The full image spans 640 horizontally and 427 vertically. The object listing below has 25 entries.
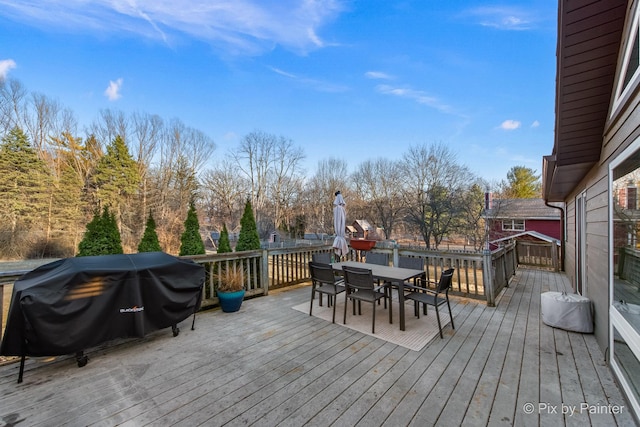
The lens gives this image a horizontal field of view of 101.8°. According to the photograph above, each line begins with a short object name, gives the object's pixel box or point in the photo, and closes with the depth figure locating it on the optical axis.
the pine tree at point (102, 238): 5.84
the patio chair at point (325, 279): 3.88
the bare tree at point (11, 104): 13.89
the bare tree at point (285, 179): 25.05
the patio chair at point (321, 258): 5.18
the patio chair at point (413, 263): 4.36
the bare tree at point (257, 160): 24.52
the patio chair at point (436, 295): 3.44
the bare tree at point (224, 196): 23.00
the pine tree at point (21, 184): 12.56
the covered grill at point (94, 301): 2.30
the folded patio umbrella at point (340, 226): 5.81
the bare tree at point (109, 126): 17.94
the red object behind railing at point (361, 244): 6.97
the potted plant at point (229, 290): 4.20
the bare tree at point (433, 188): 16.03
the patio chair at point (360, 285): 3.51
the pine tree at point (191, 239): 6.37
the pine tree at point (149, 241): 6.77
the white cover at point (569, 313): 3.46
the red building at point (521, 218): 17.33
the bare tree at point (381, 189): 19.77
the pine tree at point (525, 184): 26.03
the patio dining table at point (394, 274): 3.54
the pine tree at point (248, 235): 6.91
